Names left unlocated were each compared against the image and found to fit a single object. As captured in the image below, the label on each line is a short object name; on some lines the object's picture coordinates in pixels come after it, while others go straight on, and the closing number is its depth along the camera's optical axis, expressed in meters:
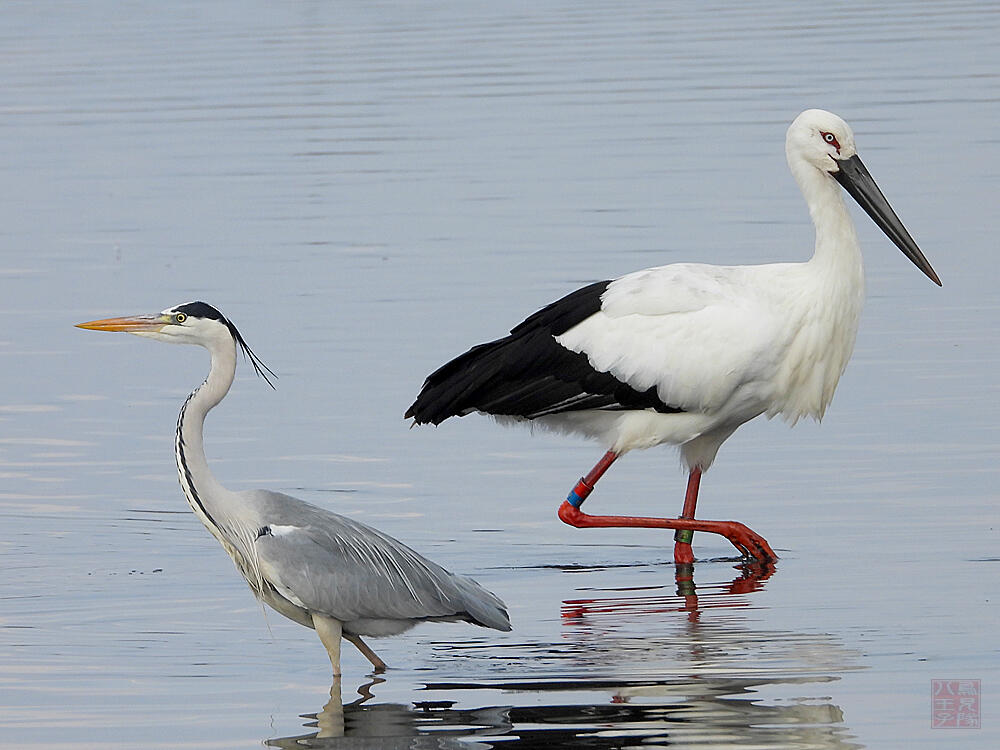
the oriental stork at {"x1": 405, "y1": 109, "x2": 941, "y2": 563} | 19.50
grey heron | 16.16
